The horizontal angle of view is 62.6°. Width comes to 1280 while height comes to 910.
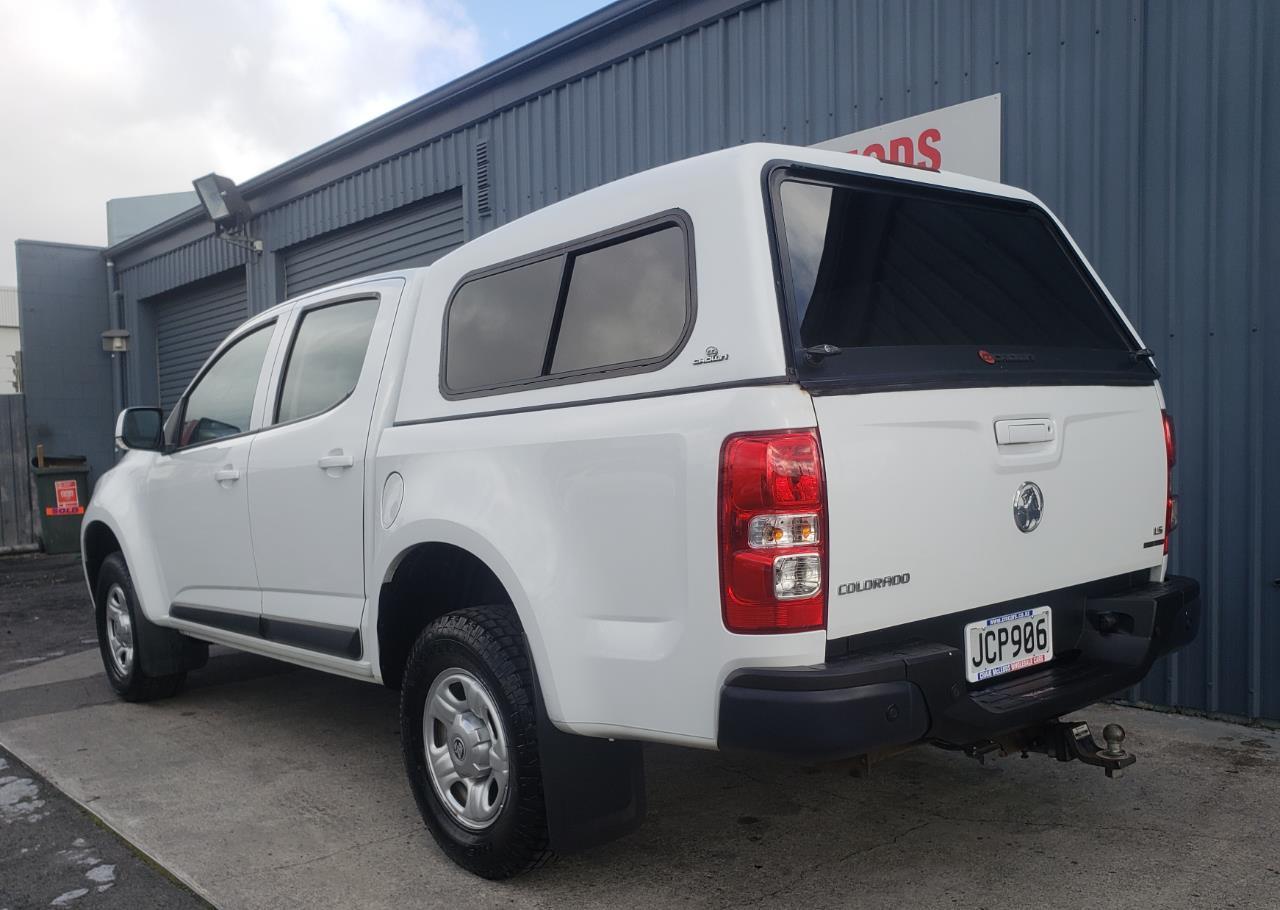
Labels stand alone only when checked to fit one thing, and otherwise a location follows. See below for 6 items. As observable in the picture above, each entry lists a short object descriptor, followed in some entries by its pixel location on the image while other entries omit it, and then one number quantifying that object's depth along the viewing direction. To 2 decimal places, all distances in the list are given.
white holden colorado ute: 2.38
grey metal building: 4.51
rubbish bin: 12.98
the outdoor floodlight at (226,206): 12.21
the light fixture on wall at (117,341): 14.84
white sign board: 5.40
